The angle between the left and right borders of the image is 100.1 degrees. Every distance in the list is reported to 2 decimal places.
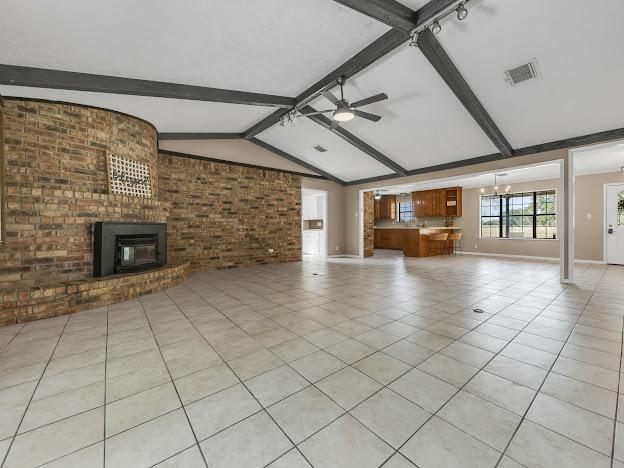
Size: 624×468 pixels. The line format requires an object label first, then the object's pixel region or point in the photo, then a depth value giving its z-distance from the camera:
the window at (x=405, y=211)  11.41
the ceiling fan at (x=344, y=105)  3.57
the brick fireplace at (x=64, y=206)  3.04
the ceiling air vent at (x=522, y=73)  3.27
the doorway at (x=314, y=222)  8.52
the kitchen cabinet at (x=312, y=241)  8.91
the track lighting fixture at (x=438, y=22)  2.52
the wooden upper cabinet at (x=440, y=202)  9.33
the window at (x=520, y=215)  7.93
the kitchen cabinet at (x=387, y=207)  11.48
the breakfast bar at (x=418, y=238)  8.63
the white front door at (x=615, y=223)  6.53
